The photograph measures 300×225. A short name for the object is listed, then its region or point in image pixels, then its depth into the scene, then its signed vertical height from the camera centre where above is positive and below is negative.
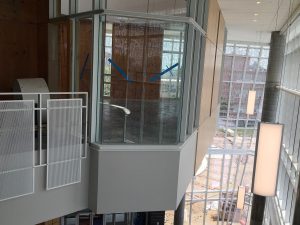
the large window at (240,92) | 24.00 -1.25
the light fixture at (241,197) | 16.45 -6.01
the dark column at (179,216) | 15.20 -6.53
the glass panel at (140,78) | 6.75 -0.16
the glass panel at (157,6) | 6.85 +1.34
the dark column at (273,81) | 17.06 -0.17
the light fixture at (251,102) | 14.77 -1.13
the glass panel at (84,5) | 6.83 +1.33
